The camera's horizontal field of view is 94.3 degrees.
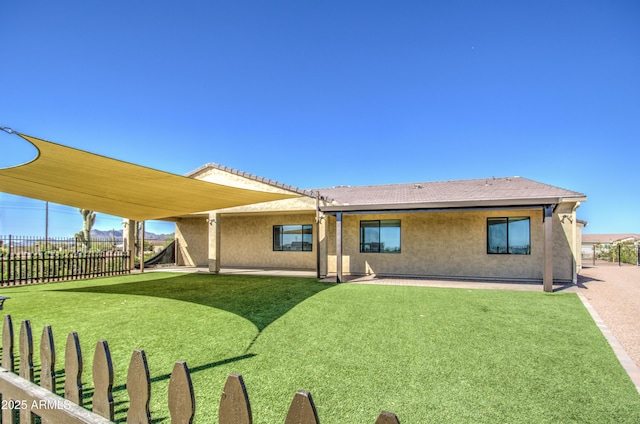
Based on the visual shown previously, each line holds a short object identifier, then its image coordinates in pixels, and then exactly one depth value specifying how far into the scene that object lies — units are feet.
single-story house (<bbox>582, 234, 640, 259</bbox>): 92.83
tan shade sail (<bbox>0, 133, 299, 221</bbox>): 15.25
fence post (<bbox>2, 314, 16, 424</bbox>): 5.98
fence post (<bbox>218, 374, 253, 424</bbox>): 3.51
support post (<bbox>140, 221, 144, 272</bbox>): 46.47
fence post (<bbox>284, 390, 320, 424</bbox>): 3.20
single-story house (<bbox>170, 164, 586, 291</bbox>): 37.42
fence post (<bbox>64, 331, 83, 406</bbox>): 4.94
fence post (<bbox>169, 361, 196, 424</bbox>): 3.92
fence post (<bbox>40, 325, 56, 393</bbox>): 5.41
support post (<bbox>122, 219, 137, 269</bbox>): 44.42
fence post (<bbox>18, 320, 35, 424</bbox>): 5.60
